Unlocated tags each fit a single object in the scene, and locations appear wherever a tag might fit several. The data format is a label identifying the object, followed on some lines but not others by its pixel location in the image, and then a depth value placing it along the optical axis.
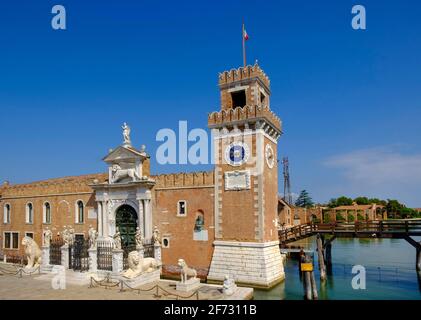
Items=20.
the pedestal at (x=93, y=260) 20.31
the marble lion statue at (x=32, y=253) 23.17
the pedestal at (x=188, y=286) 16.64
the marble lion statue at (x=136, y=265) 18.39
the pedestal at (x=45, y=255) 22.80
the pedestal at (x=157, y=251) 22.09
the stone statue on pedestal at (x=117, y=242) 19.80
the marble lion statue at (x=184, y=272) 16.73
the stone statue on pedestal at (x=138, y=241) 19.69
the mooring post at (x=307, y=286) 17.11
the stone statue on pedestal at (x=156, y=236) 22.30
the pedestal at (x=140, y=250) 19.30
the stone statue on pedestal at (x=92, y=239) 20.67
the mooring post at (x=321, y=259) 22.47
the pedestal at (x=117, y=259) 19.47
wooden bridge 21.91
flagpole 22.35
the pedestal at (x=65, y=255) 21.69
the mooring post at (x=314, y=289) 17.63
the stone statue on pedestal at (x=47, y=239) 22.61
